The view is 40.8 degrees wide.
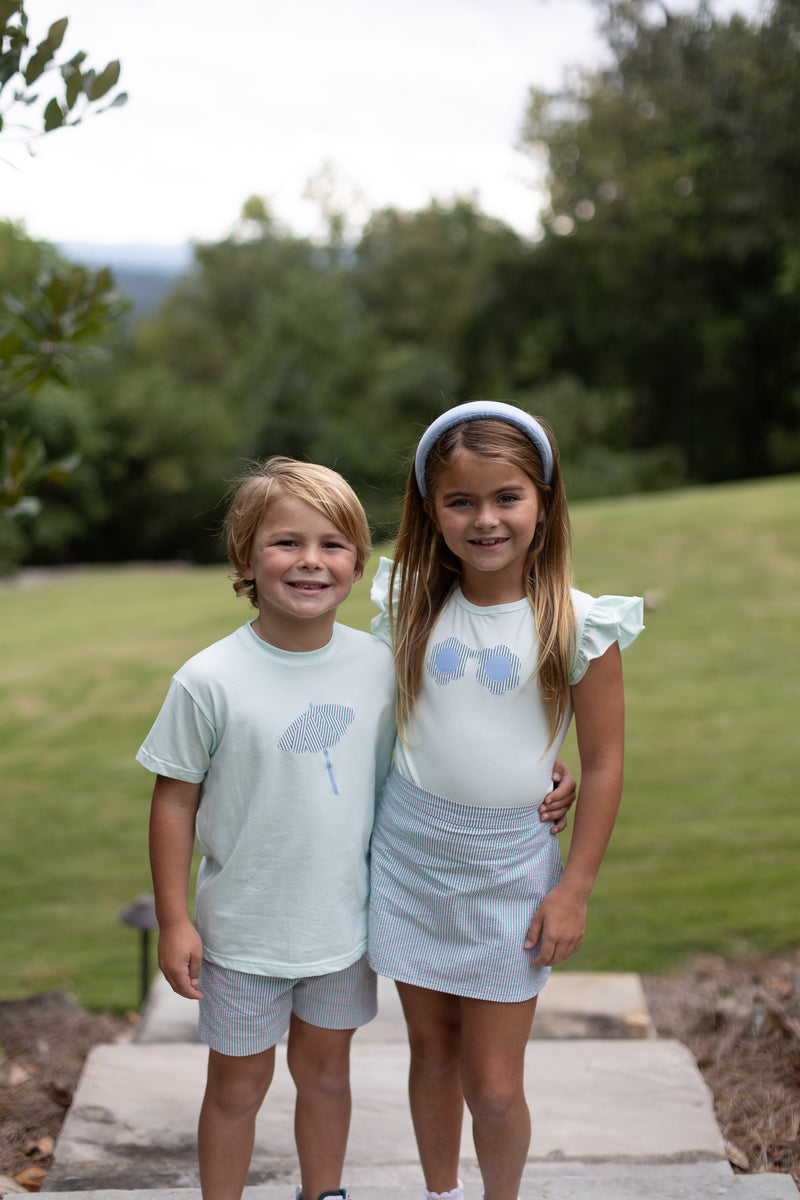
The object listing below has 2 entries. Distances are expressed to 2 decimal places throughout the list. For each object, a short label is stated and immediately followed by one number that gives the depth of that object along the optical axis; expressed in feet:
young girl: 5.79
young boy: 5.65
